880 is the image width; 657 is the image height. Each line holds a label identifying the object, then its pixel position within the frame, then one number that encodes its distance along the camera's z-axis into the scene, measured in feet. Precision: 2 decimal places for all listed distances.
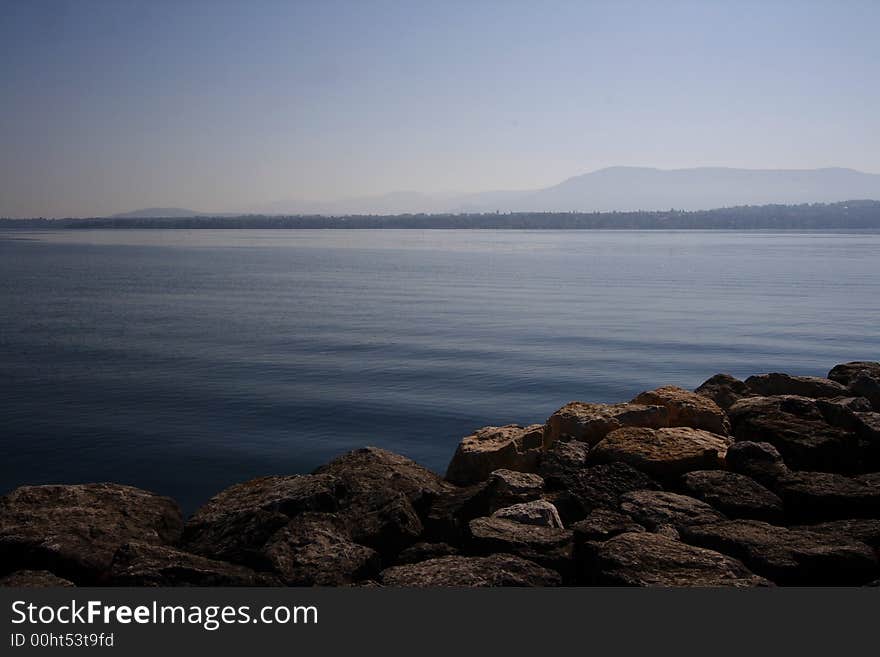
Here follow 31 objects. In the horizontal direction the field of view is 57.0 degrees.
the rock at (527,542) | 18.29
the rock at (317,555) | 17.66
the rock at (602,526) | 19.27
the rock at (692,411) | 27.66
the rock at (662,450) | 23.63
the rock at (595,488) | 21.81
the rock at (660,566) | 16.61
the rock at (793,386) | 32.12
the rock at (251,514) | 19.31
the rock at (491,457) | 25.95
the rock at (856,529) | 19.16
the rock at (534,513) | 20.29
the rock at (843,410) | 26.63
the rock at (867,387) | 31.55
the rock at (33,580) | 17.08
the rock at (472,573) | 16.93
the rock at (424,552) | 19.44
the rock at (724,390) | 32.42
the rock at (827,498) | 21.09
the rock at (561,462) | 23.67
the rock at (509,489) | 22.21
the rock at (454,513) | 21.33
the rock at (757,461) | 23.06
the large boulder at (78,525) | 18.28
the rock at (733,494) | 21.24
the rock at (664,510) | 20.21
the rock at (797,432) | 24.34
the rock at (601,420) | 26.68
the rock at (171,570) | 16.93
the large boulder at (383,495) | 20.29
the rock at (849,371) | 35.96
